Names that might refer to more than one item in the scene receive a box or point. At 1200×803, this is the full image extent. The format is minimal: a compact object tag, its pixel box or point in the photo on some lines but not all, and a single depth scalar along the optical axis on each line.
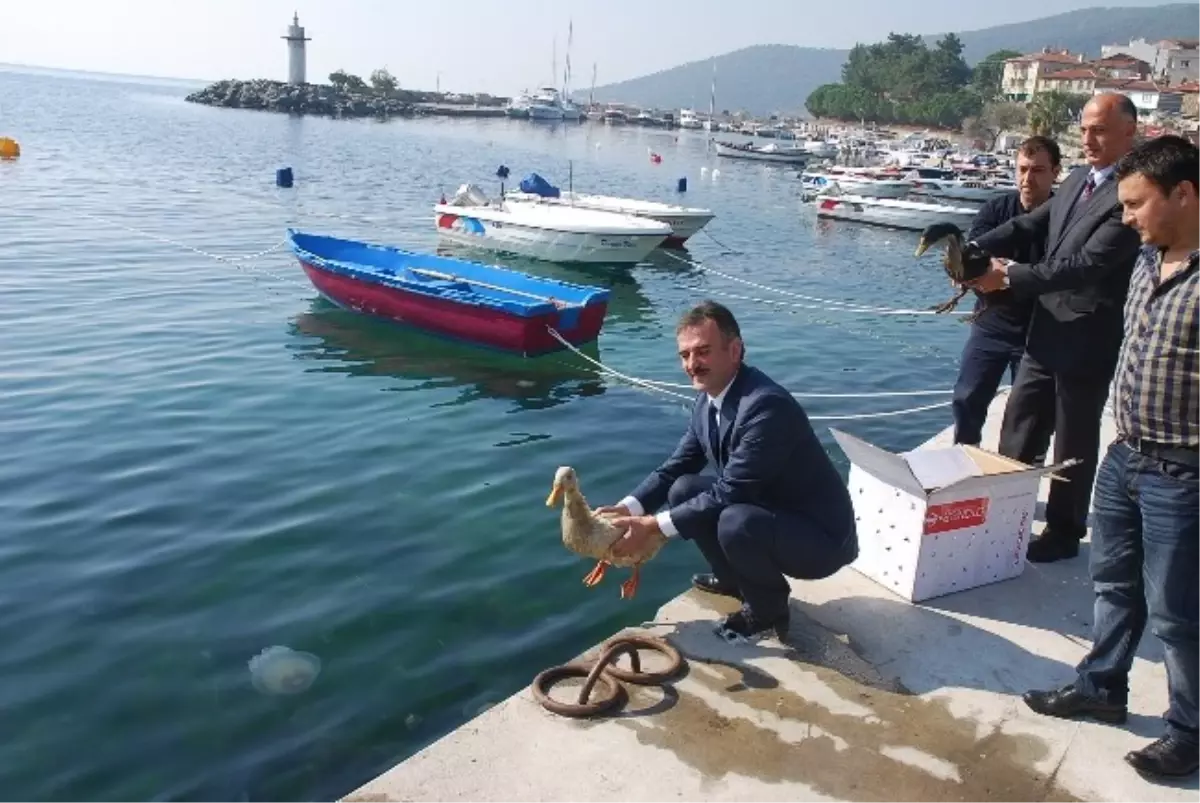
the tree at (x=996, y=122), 98.69
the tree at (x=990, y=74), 137.62
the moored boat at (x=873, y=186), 39.16
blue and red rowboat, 12.13
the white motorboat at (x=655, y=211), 22.80
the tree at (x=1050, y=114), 64.12
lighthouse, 117.12
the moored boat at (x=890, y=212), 31.20
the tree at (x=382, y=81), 131.12
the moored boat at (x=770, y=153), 66.38
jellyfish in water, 5.03
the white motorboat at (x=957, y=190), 38.50
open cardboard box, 4.70
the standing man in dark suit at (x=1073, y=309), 4.65
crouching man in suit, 4.01
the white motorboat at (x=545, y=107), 117.12
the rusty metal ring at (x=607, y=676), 3.80
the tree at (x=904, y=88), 124.62
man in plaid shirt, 3.24
